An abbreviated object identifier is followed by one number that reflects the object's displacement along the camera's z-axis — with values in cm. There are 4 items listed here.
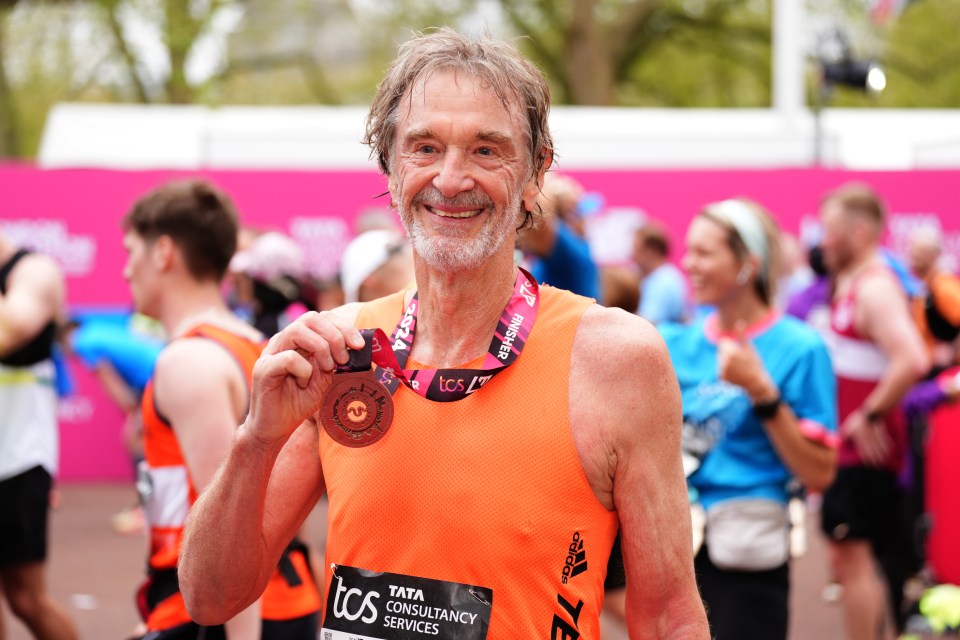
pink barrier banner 1141
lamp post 1233
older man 206
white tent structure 1216
